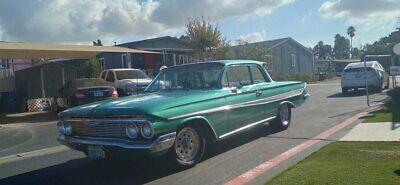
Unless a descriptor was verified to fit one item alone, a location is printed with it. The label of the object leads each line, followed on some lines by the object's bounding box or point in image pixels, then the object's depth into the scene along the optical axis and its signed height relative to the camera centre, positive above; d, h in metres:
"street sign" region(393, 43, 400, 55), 16.58 +0.57
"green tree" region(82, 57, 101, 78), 25.20 +0.50
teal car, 5.75 -0.58
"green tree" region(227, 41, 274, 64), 38.34 +1.55
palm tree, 113.59 +8.98
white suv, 19.09 -0.50
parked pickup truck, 19.06 -0.10
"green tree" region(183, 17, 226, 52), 36.12 +2.92
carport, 17.61 +1.02
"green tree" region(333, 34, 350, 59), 121.62 +5.74
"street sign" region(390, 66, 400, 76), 16.31 -0.22
